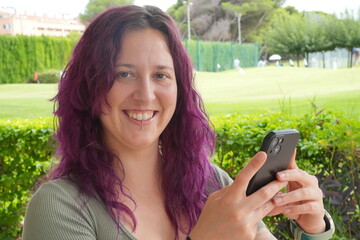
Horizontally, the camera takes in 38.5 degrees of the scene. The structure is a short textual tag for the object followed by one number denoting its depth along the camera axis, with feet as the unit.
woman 3.36
